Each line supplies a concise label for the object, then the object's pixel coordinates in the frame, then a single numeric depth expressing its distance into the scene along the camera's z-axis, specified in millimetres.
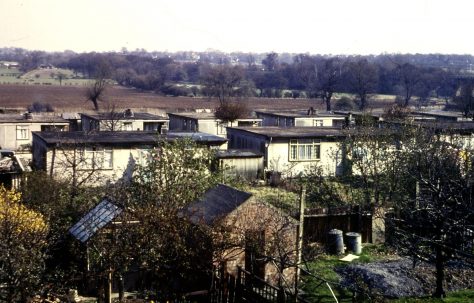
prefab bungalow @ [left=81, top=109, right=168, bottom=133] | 38356
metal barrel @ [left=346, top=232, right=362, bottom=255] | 17578
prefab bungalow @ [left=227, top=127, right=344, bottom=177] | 30078
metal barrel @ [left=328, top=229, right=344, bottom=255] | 17344
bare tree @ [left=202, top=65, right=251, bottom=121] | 95250
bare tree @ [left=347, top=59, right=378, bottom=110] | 87531
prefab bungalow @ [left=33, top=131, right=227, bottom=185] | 25125
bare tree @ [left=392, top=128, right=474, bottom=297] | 13227
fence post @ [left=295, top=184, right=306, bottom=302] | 12355
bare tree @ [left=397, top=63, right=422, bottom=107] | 92562
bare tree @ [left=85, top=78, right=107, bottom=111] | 67881
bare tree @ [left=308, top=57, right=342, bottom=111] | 103750
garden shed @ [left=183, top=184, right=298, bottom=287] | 12969
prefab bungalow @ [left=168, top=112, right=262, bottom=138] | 40781
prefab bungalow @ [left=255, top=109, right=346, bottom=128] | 42438
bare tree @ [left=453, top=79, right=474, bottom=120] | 56825
